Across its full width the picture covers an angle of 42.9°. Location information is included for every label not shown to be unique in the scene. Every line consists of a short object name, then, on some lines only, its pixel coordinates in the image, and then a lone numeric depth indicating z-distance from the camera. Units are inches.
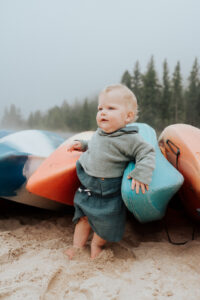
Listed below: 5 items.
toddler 54.6
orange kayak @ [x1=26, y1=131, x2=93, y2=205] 61.8
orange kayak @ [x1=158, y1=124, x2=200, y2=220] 58.4
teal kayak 49.7
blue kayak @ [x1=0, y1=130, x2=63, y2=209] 74.4
